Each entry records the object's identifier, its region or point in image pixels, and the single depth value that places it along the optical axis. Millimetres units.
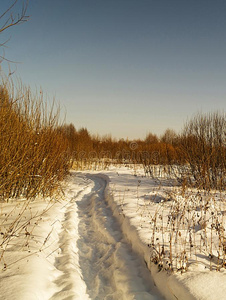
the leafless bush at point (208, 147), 6918
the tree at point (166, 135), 20012
